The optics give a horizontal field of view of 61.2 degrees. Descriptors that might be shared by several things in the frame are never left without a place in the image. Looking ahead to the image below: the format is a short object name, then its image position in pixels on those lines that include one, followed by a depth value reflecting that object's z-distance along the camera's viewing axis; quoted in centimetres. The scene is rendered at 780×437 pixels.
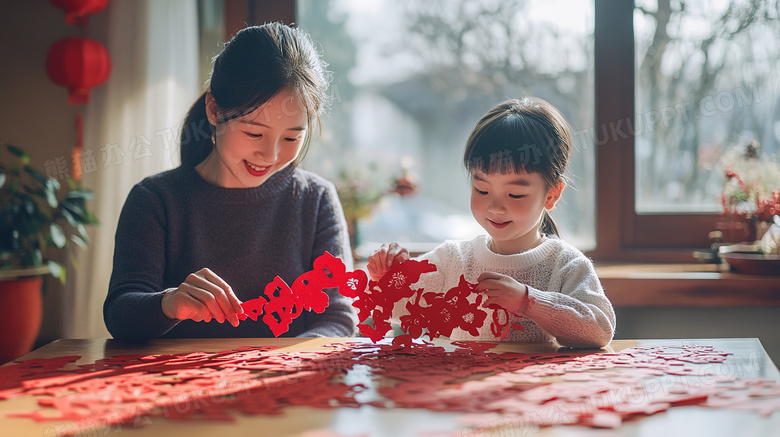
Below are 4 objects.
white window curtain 240
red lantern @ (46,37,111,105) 232
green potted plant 225
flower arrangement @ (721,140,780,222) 214
